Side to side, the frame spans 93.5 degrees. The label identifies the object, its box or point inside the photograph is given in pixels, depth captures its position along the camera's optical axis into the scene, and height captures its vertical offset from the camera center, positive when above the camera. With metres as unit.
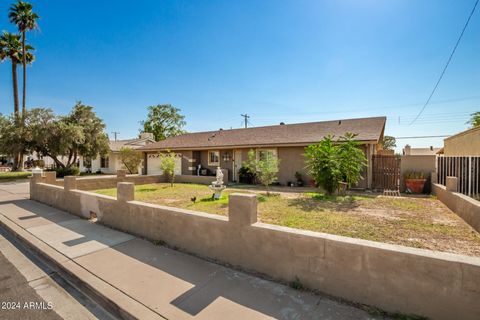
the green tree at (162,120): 39.06 +6.91
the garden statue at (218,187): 8.64 -1.04
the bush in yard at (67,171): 21.83 -1.14
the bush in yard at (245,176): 14.73 -1.06
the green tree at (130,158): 21.00 +0.16
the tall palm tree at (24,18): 23.39 +14.81
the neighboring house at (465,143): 8.81 +0.77
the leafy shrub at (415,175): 10.25 -0.69
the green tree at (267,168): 9.84 -0.39
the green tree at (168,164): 13.35 -0.26
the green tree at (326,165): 8.86 -0.20
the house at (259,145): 12.96 +0.97
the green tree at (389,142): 52.72 +4.35
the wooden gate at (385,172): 10.87 -0.60
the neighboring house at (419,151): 32.33 +1.35
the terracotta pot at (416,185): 10.11 -1.12
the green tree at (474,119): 24.19 +4.68
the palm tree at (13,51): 23.74 +11.56
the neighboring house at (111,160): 25.53 -0.05
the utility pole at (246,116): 36.66 +7.07
